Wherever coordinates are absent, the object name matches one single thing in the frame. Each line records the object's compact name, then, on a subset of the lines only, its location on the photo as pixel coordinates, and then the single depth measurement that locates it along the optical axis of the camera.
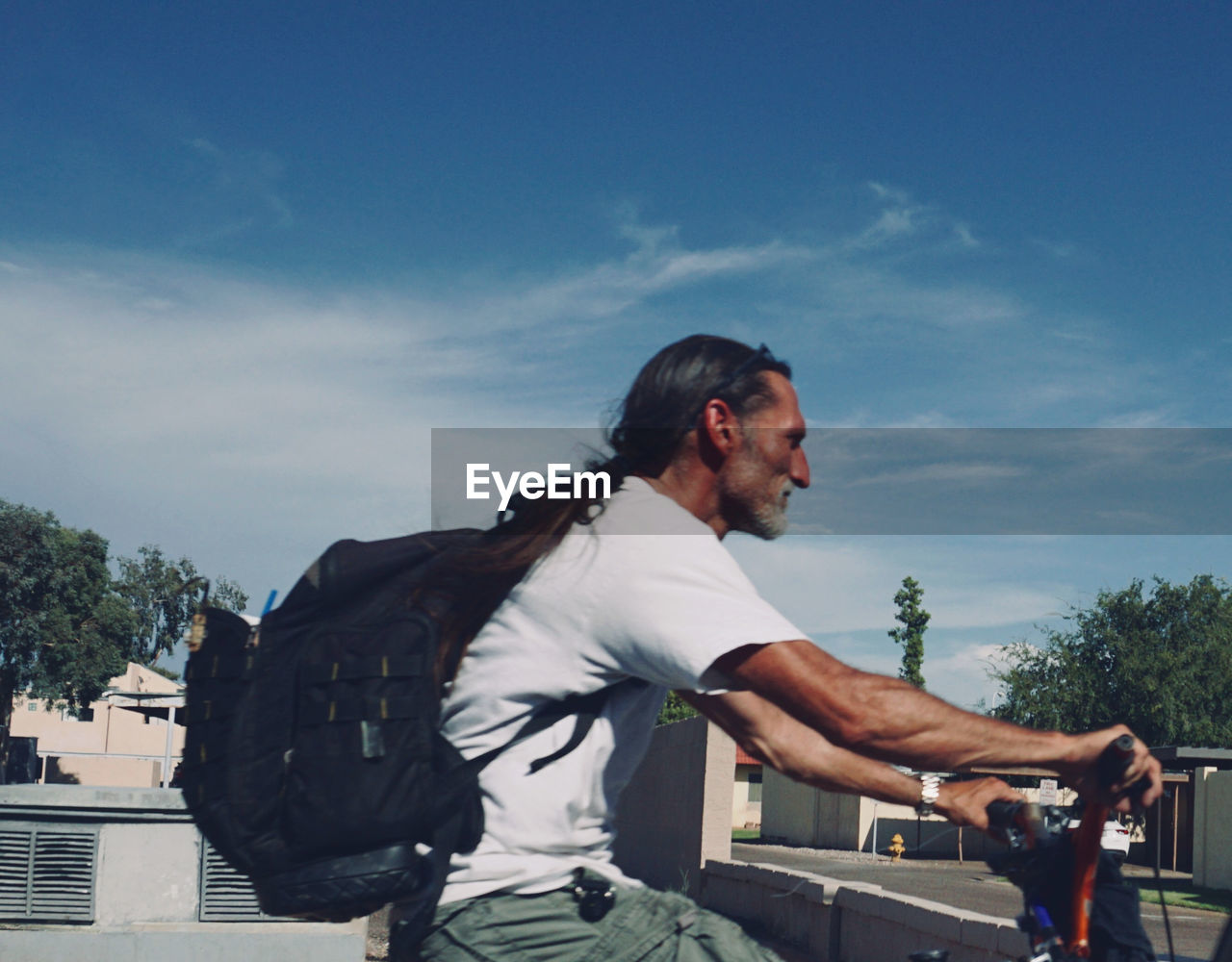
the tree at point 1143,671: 56.66
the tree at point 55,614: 46.06
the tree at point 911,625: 68.50
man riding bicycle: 1.96
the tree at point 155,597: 71.81
